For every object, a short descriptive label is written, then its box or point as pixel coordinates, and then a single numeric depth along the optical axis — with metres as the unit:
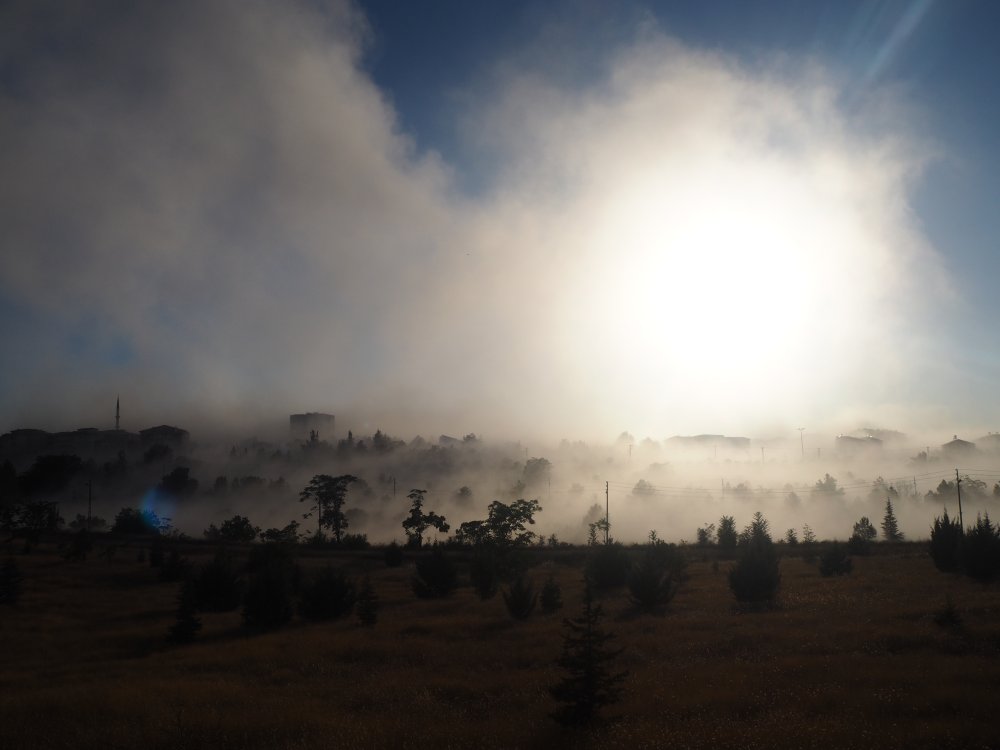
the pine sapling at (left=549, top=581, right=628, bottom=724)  14.64
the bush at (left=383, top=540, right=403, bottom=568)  62.41
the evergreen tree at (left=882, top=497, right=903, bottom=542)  98.53
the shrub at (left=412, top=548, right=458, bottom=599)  42.62
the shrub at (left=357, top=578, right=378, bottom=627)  31.91
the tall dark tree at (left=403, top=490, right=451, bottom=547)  83.98
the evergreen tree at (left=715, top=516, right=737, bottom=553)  68.62
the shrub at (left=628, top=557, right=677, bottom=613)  32.38
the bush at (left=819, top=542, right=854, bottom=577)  41.62
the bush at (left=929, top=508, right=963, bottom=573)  39.25
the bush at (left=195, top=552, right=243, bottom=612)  40.69
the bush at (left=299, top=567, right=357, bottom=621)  35.34
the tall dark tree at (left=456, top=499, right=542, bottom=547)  67.00
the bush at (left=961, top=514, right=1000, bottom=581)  35.25
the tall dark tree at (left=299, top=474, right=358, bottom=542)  106.06
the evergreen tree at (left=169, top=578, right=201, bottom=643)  28.59
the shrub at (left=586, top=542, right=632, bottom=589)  41.97
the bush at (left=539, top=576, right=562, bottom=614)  34.41
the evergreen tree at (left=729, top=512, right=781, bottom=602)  32.56
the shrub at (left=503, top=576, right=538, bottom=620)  31.56
